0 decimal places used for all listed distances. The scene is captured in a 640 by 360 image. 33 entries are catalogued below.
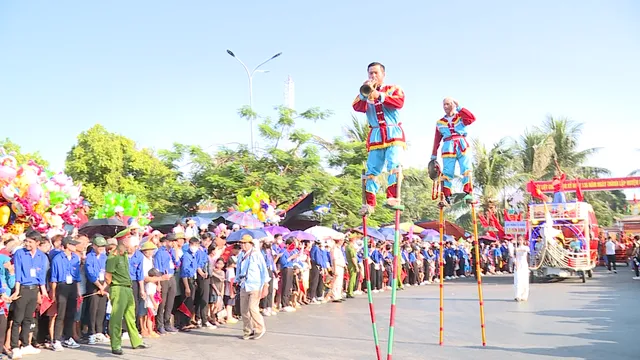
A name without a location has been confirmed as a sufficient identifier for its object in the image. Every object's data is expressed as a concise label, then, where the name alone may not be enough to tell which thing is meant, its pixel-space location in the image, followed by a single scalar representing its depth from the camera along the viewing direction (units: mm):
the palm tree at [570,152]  38406
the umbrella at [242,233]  13378
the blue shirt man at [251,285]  10609
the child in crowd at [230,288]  12664
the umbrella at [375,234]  21391
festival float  21328
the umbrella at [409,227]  28841
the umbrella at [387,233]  23428
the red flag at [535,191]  23625
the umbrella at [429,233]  27578
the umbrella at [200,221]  18138
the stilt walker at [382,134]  6820
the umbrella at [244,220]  17562
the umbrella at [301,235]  16928
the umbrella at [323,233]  17547
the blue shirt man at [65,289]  9641
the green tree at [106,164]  35969
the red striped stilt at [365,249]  6518
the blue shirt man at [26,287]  8812
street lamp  27562
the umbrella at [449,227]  34406
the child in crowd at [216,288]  12305
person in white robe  15656
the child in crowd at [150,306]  10609
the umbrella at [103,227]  16938
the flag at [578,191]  24641
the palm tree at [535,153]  37062
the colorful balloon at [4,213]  11062
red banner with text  24953
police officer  9023
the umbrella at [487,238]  33166
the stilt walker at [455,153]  9180
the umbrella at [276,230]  17777
